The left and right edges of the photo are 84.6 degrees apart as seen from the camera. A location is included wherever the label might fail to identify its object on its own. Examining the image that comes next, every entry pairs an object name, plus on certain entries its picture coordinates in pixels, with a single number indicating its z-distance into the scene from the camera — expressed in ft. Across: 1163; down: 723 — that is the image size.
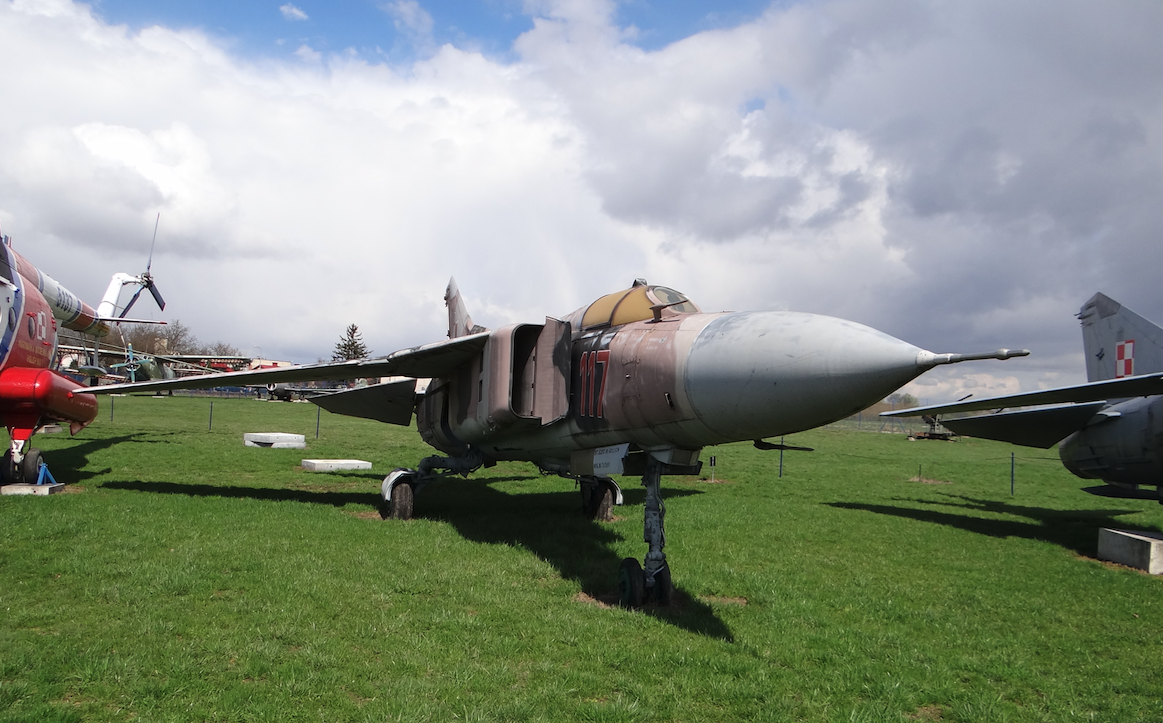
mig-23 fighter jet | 14.10
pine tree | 286.05
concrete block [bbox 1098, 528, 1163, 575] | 28.29
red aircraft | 34.55
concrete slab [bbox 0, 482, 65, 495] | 32.86
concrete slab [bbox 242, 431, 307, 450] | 65.67
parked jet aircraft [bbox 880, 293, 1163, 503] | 34.88
